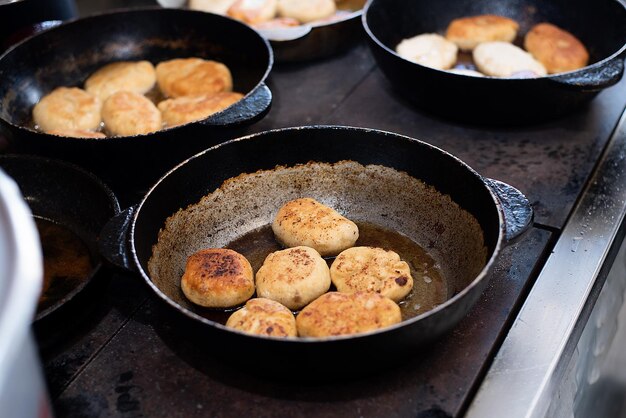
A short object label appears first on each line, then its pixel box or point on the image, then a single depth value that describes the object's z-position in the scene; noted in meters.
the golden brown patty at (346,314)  1.09
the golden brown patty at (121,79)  1.89
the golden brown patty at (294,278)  1.22
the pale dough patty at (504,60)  1.91
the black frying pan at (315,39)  1.98
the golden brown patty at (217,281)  1.22
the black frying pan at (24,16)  1.80
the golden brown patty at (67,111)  1.74
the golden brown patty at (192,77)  1.86
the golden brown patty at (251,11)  2.21
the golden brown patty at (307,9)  2.25
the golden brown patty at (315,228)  1.35
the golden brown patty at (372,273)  1.22
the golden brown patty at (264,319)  1.10
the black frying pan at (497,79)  1.62
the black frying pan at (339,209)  1.00
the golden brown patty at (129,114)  1.70
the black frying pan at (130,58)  1.44
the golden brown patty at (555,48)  1.93
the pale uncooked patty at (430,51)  1.96
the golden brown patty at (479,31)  2.04
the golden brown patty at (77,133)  1.66
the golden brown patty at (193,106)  1.71
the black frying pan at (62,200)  1.43
